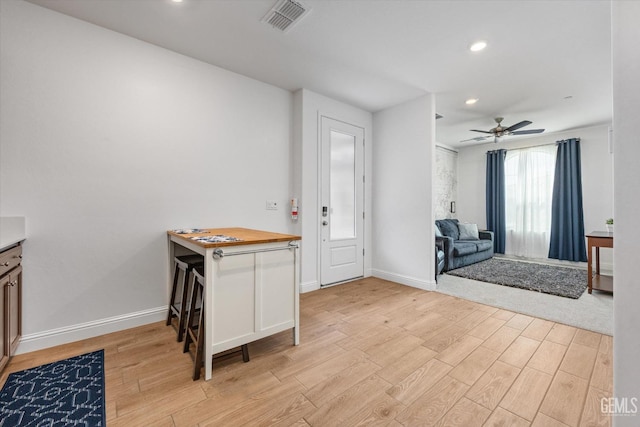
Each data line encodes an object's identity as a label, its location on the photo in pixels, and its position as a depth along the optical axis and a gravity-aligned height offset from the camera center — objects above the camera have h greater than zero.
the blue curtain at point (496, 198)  6.38 +0.45
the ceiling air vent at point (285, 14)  2.12 +1.67
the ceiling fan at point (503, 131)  4.68 +1.55
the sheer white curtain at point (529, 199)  5.85 +0.40
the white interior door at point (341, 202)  3.86 +0.22
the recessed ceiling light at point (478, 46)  2.60 +1.68
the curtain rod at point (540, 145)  5.65 +1.59
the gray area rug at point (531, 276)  3.80 -0.98
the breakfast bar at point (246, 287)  1.79 -0.51
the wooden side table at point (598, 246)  3.53 -0.39
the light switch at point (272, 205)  3.46 +0.14
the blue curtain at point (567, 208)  5.36 +0.19
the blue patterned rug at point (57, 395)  1.42 -1.07
